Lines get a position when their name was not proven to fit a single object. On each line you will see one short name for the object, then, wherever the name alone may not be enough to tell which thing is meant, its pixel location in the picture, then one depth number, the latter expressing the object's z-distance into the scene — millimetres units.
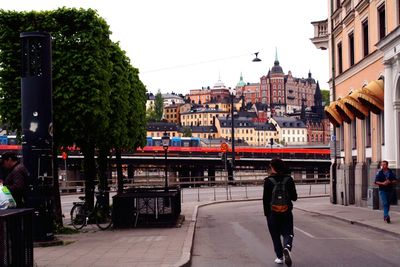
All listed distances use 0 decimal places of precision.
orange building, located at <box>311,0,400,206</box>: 25625
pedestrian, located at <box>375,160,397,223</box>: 20297
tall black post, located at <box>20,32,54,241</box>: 14461
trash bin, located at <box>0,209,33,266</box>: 8695
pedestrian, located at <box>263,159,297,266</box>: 11359
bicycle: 20172
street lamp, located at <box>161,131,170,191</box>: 30284
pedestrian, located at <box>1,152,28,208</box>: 12148
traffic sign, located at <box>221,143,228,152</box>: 46250
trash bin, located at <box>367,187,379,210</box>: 27561
